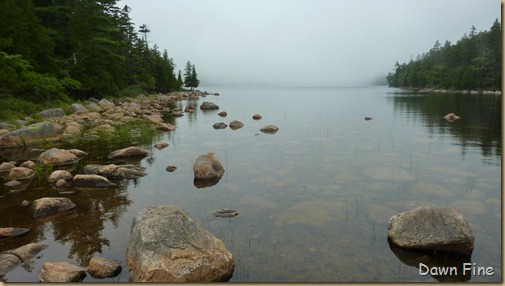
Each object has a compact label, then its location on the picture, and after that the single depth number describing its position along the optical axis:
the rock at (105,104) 37.50
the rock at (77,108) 31.31
